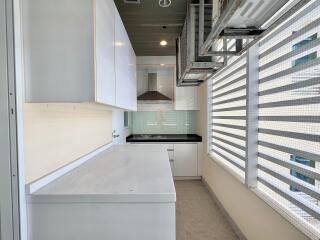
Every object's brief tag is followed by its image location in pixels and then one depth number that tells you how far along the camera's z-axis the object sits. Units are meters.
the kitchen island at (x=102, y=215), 1.16
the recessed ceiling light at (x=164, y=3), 2.20
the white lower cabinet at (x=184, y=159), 4.20
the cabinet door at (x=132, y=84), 2.83
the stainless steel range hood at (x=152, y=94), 4.36
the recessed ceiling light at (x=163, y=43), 3.48
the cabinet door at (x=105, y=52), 1.28
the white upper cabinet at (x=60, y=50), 1.18
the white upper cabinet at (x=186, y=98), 4.45
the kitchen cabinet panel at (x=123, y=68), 1.94
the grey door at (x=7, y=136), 1.08
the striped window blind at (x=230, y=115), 2.30
